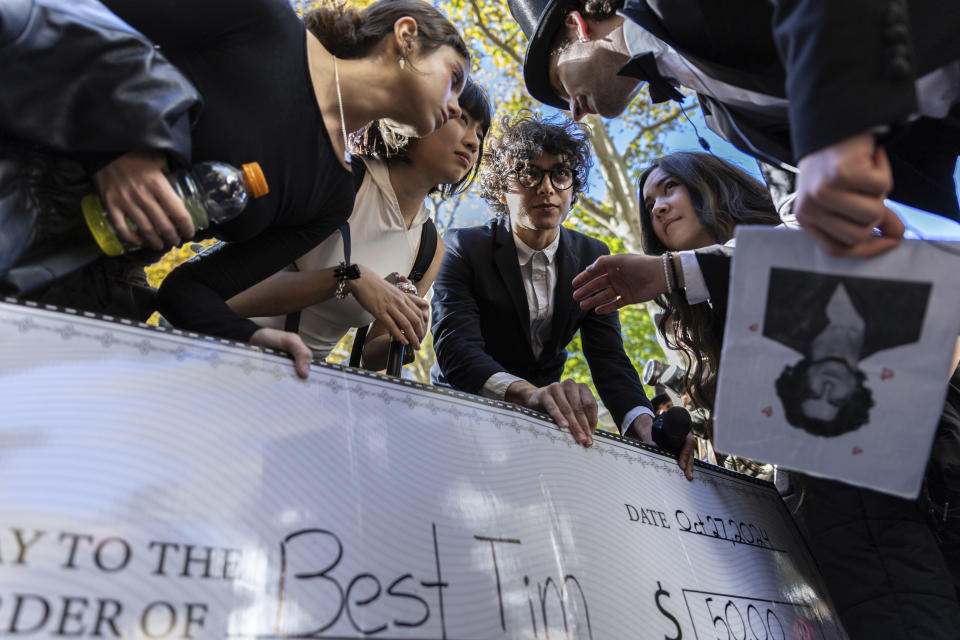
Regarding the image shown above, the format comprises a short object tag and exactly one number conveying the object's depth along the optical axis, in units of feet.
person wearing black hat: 3.50
